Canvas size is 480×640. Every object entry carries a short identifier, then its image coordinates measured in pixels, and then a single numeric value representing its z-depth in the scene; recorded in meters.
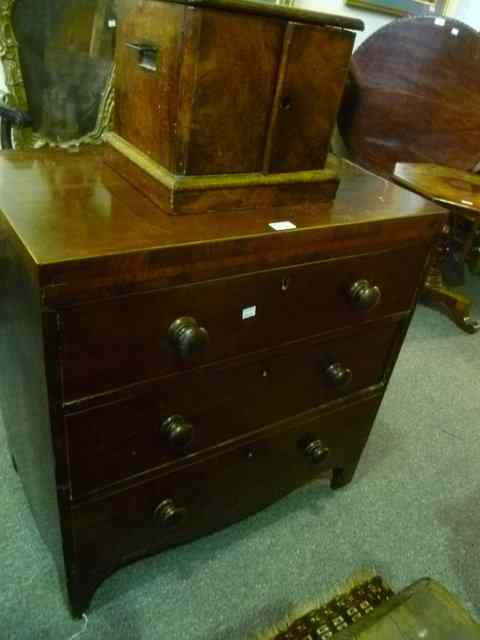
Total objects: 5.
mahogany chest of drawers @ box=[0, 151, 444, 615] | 0.71
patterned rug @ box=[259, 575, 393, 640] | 1.11
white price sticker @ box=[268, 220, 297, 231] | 0.82
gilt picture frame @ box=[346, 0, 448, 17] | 2.16
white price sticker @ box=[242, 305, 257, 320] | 0.86
